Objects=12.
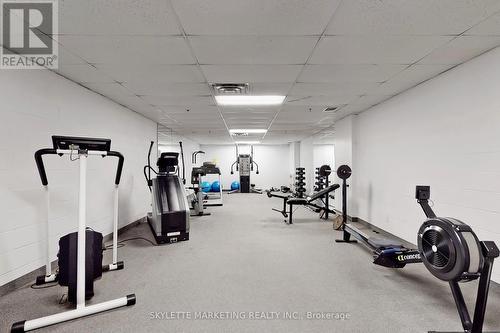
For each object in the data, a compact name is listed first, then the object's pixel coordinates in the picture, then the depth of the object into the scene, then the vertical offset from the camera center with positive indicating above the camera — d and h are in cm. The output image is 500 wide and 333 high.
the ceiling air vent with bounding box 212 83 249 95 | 337 +116
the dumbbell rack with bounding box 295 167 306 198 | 757 -48
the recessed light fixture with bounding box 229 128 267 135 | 748 +121
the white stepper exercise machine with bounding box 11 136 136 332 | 193 -77
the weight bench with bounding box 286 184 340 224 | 521 -72
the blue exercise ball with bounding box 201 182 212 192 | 1047 -81
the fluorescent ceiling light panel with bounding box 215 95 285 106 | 396 +118
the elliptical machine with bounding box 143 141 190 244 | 392 -64
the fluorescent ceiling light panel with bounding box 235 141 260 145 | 1151 +124
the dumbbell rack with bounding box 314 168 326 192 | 680 -44
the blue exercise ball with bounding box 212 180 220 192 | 1043 -77
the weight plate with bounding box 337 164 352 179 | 459 -7
